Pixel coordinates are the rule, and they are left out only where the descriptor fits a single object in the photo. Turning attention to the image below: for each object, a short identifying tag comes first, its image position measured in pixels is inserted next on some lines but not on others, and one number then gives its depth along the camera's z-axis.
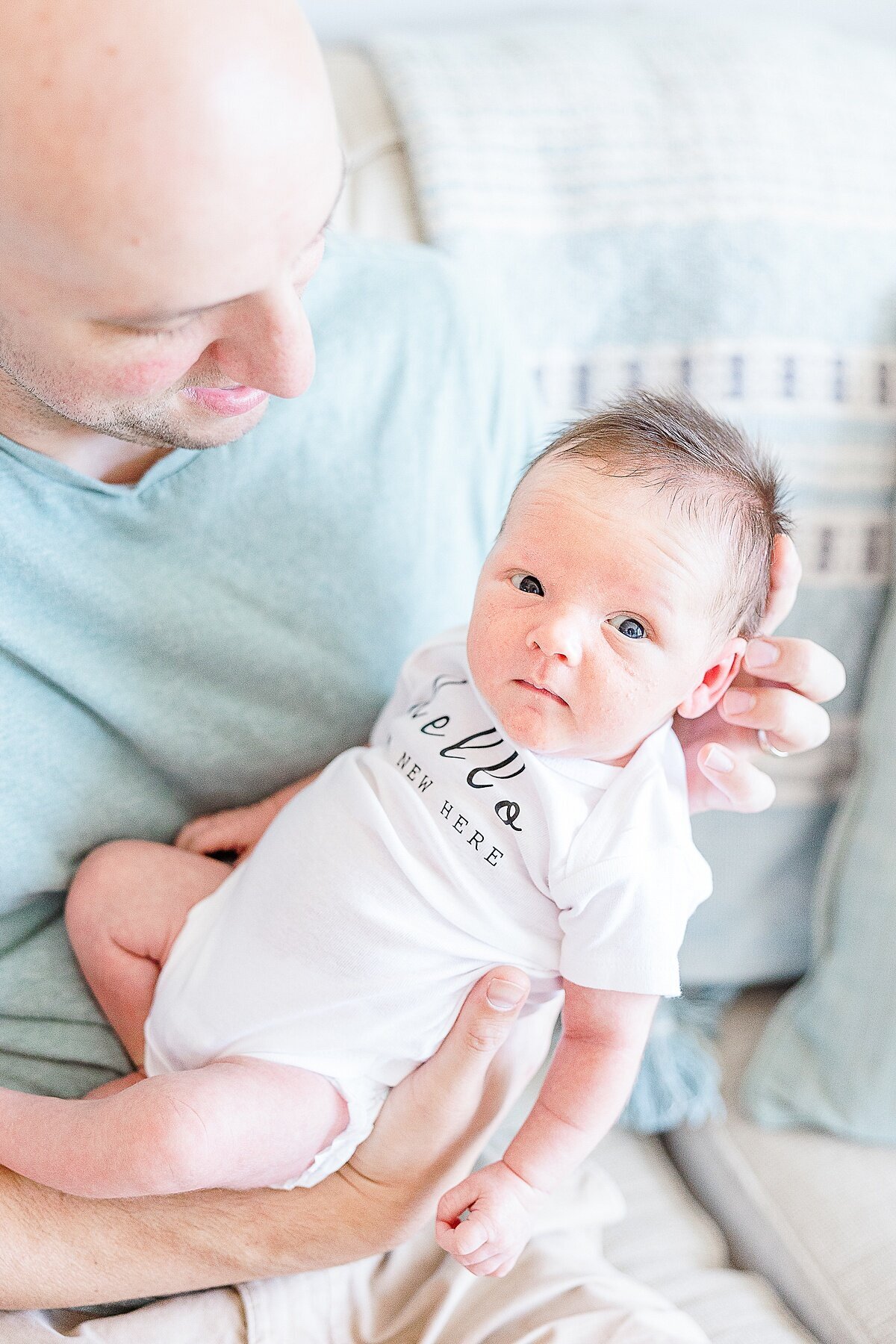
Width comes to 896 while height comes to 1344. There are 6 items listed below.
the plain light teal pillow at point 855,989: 1.29
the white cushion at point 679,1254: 1.13
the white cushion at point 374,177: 1.27
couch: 1.15
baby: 0.84
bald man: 0.72
